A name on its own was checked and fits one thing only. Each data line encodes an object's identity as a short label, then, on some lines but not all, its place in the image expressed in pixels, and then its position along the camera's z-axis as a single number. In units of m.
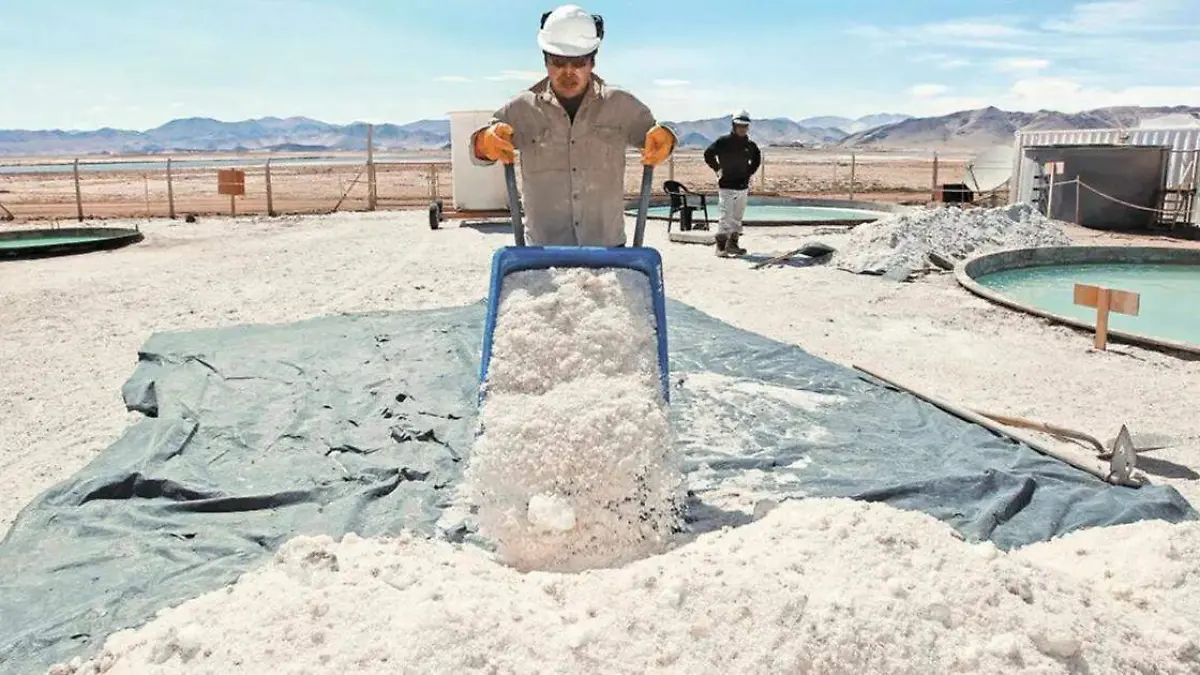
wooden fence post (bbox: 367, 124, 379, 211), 16.77
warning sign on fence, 16.08
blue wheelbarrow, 3.44
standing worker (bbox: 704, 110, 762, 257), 10.07
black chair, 12.87
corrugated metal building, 13.40
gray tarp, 2.98
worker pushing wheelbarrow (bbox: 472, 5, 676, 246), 3.50
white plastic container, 13.49
